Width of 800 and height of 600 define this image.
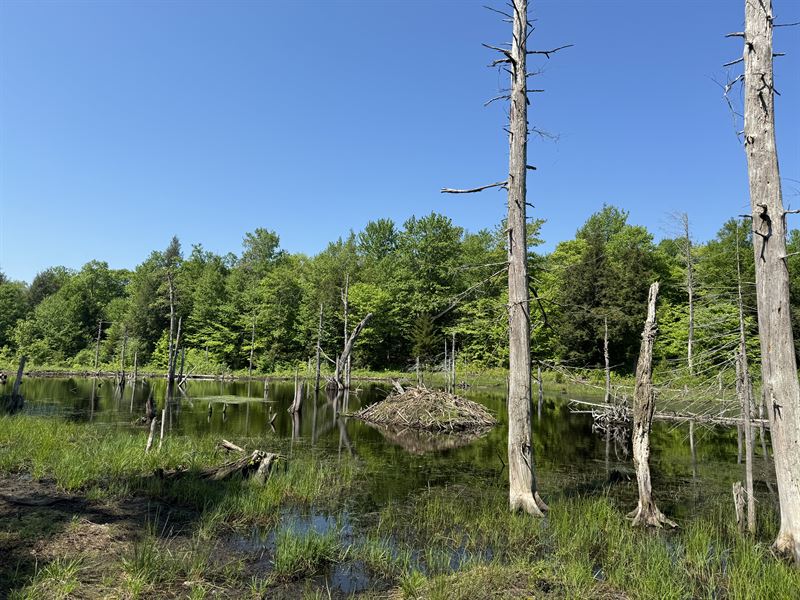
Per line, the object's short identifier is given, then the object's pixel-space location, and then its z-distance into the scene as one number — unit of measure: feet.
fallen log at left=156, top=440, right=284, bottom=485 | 32.06
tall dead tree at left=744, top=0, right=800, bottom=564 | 21.15
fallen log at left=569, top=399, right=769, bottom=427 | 63.53
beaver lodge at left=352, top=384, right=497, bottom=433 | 68.28
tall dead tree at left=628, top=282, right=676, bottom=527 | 26.37
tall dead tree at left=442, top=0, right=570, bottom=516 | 28.53
